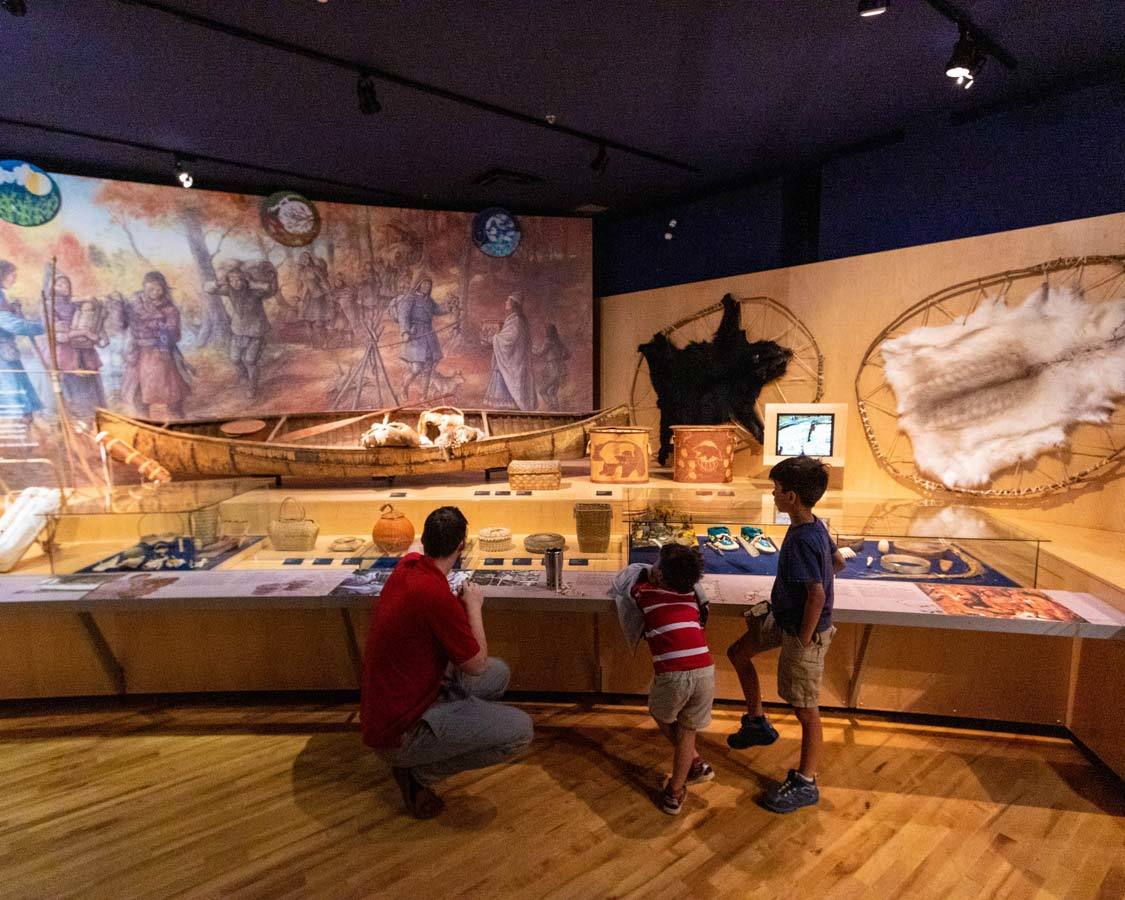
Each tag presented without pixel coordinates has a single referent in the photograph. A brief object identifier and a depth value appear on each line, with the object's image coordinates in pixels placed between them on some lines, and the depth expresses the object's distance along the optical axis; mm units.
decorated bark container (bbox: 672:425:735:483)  5812
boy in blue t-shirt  2600
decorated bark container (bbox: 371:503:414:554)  4020
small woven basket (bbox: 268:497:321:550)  4012
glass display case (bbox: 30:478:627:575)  3770
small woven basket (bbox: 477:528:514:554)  3941
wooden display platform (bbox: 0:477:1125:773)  3201
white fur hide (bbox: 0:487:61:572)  3740
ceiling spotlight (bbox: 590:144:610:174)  5609
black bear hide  6277
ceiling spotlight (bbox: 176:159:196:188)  5694
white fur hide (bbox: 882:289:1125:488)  4312
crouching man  2496
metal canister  3275
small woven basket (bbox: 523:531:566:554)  3940
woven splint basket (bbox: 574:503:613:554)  3865
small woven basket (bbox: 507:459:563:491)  5133
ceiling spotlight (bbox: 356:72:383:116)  4316
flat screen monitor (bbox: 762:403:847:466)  5328
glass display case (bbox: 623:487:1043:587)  3367
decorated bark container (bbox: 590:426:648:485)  5688
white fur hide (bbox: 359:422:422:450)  5145
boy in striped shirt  2605
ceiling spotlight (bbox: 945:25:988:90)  3729
